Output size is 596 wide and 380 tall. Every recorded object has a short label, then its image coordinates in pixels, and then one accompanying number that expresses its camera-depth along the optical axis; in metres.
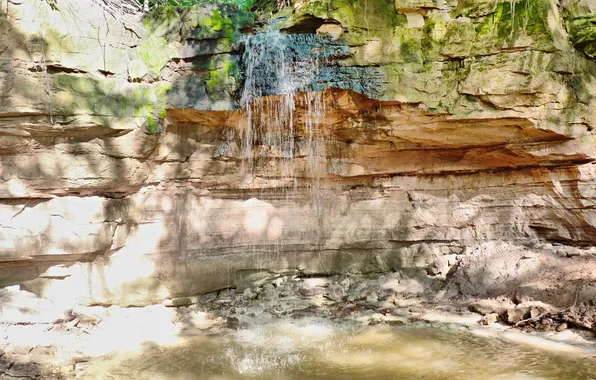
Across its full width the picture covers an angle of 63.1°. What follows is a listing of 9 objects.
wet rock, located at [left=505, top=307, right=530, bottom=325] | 5.28
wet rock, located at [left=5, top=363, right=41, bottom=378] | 4.43
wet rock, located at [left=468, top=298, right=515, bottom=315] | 5.62
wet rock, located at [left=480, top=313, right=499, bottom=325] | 5.38
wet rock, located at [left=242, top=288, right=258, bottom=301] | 6.63
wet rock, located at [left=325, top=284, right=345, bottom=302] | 6.57
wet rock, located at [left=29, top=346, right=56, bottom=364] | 4.71
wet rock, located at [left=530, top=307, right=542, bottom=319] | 5.26
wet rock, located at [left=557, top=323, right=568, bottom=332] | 4.98
